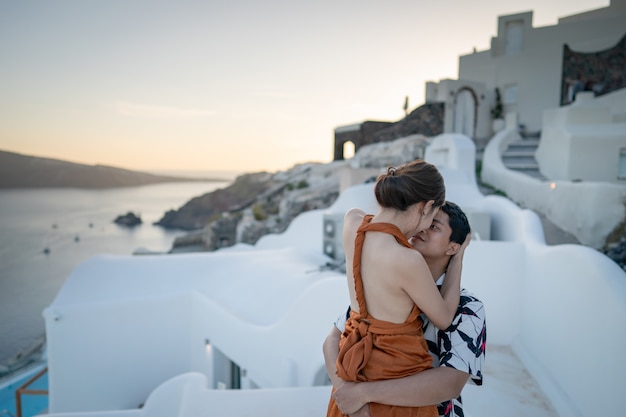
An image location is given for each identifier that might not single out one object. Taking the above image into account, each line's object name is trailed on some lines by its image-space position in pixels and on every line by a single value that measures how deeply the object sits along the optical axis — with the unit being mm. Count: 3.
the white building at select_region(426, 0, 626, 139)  16109
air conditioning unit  7334
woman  1410
